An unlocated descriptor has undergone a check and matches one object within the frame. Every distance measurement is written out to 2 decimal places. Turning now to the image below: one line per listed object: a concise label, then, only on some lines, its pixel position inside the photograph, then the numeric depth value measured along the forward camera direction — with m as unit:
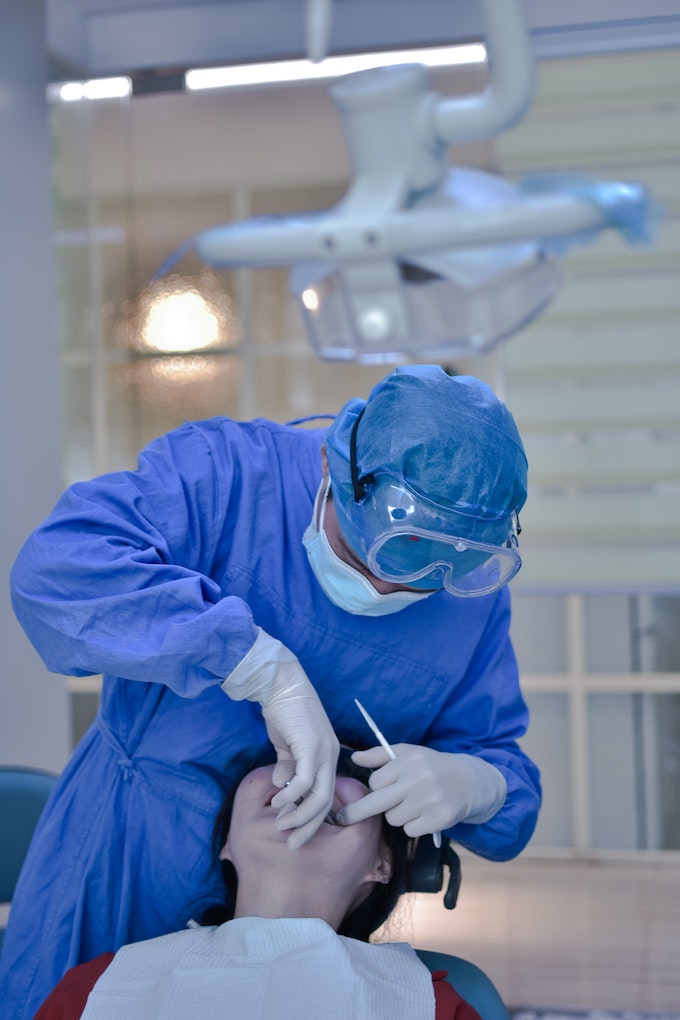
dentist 1.22
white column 2.84
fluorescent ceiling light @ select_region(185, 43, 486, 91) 2.79
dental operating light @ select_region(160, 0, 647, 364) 1.19
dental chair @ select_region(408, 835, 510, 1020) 1.35
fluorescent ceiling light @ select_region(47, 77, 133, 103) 3.03
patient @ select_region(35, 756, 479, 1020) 1.30
